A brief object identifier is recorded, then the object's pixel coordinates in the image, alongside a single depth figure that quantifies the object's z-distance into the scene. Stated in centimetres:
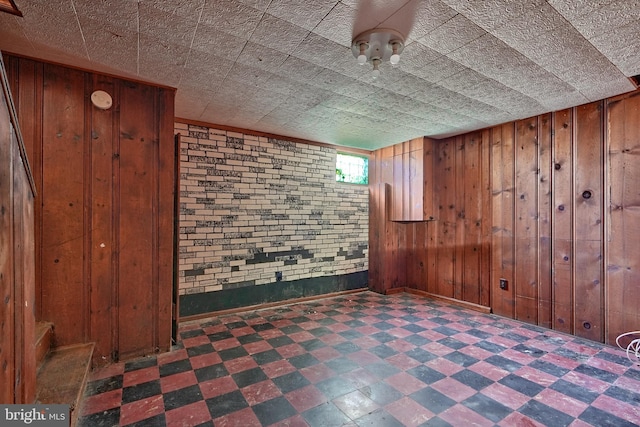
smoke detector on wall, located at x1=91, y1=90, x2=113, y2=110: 264
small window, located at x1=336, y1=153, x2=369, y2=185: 526
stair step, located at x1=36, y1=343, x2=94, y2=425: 190
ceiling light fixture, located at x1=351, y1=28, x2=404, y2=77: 198
